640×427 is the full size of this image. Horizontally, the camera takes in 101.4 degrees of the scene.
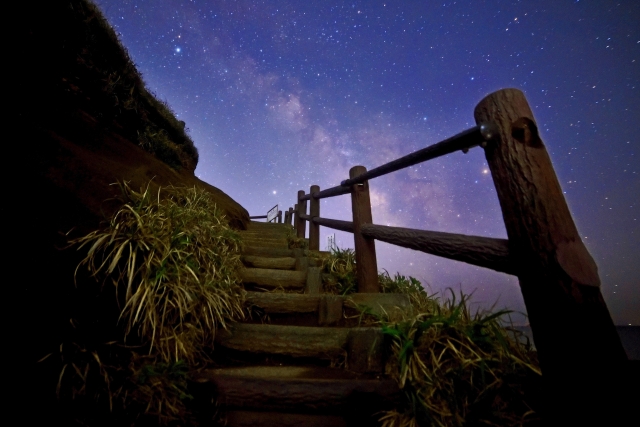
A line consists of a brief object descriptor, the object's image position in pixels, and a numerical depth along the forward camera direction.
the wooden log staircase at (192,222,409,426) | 1.26
